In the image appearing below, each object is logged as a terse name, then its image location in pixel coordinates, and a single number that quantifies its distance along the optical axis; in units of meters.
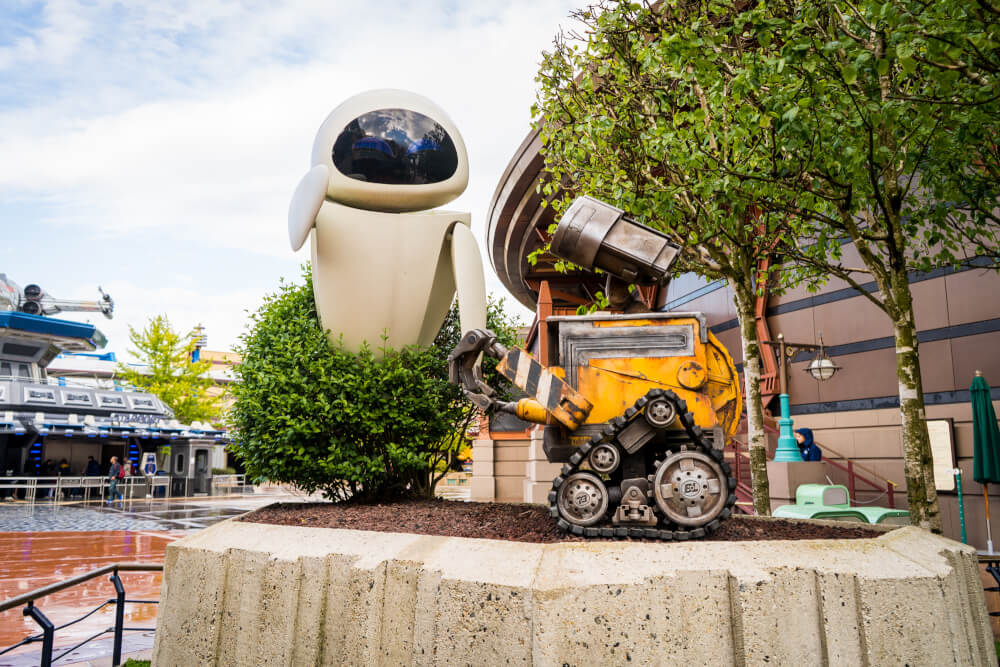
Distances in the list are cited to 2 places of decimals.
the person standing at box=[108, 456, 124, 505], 23.39
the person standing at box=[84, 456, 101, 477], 26.38
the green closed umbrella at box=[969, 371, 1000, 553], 7.84
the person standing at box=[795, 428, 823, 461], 10.35
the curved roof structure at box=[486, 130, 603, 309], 14.28
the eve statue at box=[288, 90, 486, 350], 6.84
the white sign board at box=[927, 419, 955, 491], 9.61
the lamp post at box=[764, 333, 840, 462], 9.55
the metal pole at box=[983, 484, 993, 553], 8.80
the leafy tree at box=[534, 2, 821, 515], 6.58
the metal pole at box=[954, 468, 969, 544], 8.67
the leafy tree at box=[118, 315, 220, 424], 30.52
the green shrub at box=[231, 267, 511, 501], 6.16
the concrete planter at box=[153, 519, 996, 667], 3.33
